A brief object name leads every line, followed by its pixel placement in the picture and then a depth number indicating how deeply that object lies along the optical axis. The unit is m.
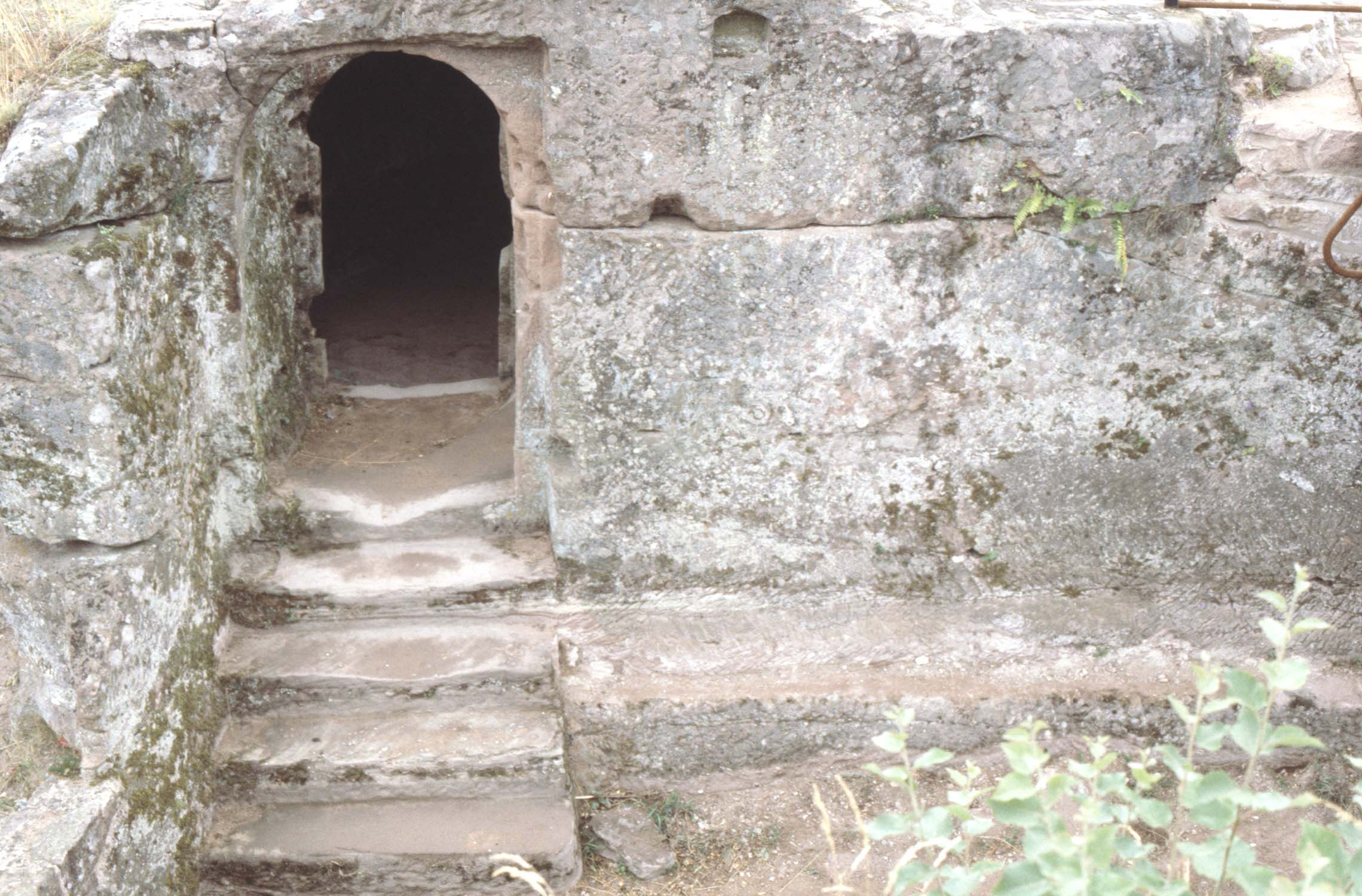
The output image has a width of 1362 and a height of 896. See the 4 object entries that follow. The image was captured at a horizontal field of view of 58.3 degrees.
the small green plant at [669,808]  4.25
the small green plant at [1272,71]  4.03
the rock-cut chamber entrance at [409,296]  4.78
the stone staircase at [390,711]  3.85
